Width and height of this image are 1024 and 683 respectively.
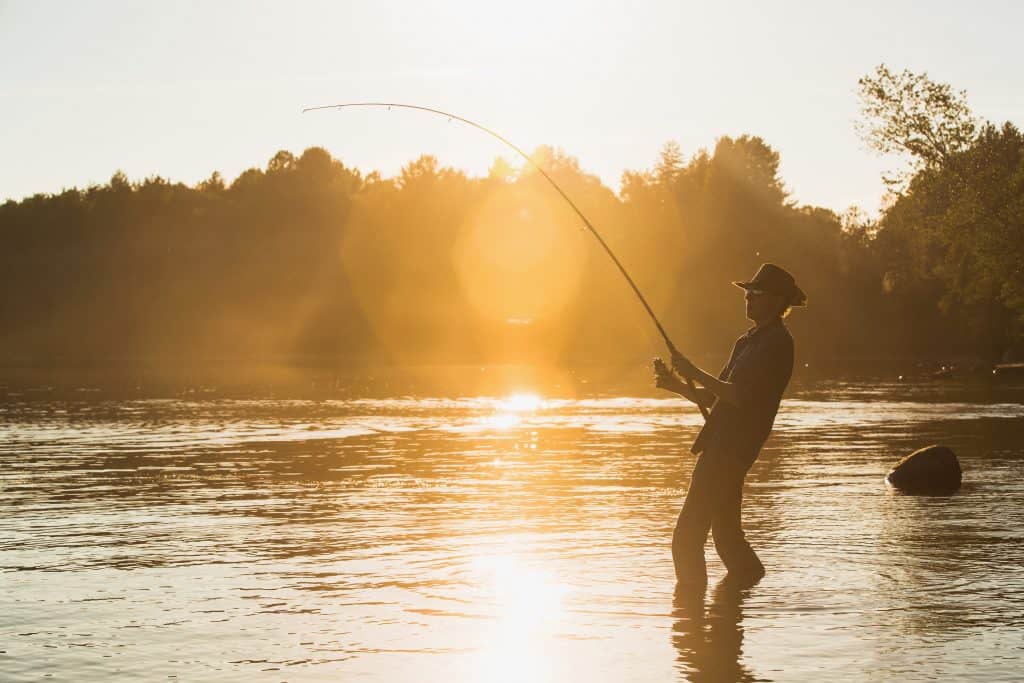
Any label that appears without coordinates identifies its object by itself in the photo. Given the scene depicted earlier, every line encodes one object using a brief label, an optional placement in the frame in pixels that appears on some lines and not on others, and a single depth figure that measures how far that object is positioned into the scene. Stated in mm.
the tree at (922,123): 66875
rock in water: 18312
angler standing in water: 10320
